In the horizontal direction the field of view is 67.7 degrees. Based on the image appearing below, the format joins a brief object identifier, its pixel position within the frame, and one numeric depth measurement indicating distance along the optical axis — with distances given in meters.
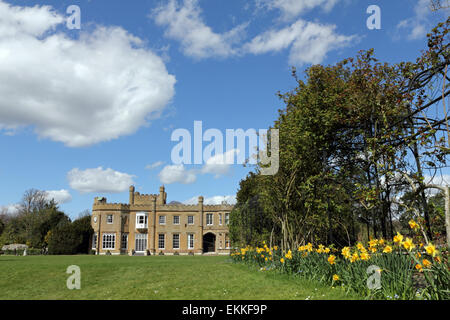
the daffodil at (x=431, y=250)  3.76
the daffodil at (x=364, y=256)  4.96
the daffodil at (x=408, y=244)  3.91
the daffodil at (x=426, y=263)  3.87
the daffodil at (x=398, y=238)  4.10
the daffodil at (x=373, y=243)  5.27
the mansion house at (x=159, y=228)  43.78
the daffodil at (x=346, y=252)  5.23
